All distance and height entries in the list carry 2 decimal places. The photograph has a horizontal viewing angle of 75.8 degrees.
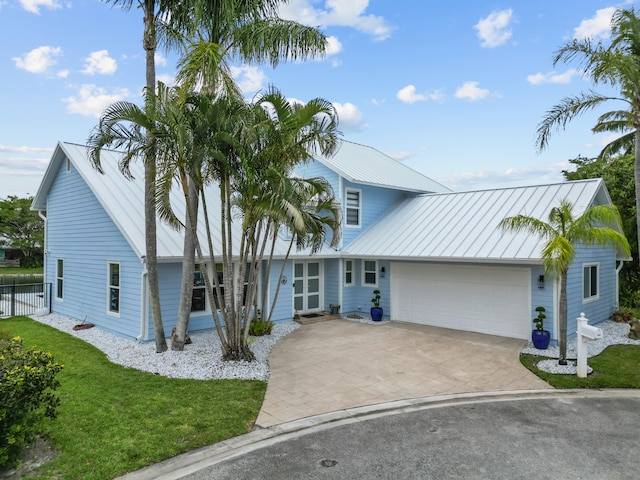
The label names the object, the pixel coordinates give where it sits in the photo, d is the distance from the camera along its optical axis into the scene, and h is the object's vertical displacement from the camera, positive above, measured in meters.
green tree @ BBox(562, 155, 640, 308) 17.14 +1.73
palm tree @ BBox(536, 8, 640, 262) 10.05 +4.13
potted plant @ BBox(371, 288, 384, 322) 14.11 -2.38
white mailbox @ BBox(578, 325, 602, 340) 7.82 -1.78
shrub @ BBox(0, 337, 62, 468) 4.41 -1.73
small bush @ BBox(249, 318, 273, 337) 11.57 -2.46
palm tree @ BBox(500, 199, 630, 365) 8.21 +0.11
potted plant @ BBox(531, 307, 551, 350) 10.29 -2.38
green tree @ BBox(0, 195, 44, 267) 39.25 +1.64
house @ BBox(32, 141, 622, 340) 11.12 -0.53
